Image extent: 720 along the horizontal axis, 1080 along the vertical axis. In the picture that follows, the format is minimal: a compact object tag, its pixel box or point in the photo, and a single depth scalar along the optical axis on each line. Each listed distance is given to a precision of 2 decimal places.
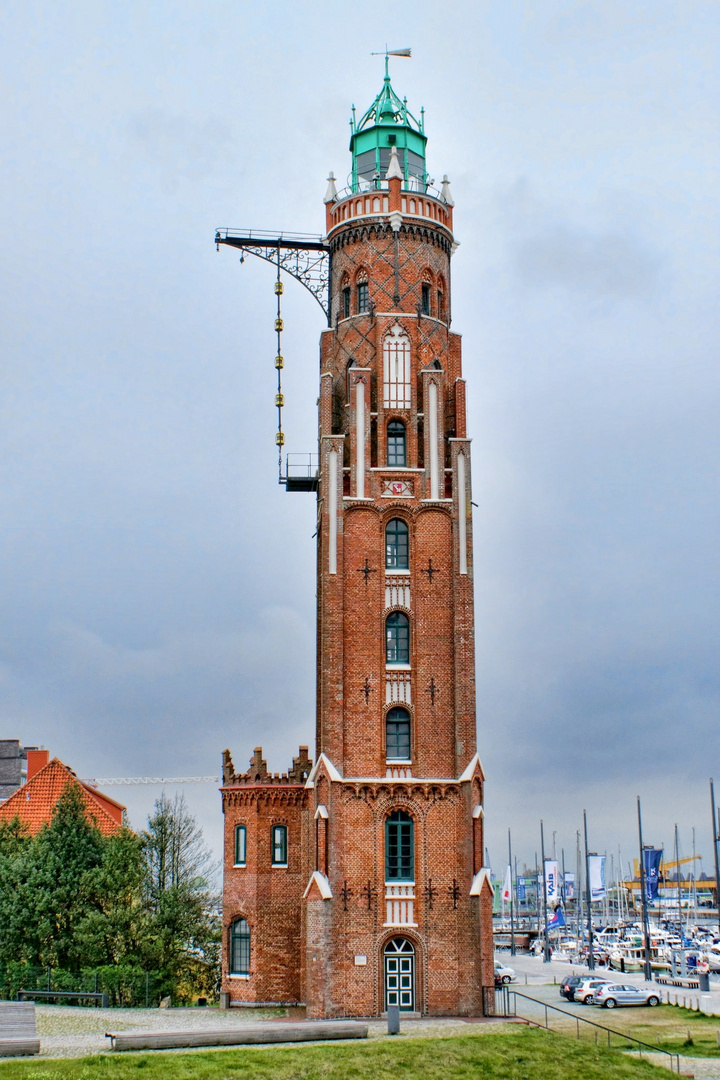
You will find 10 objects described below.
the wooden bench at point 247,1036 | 37.38
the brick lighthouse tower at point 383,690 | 47.75
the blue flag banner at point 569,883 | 123.60
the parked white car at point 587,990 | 57.00
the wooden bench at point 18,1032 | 35.59
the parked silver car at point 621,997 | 56.56
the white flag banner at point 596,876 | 88.75
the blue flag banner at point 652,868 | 76.75
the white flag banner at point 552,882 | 82.69
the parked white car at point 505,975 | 66.62
